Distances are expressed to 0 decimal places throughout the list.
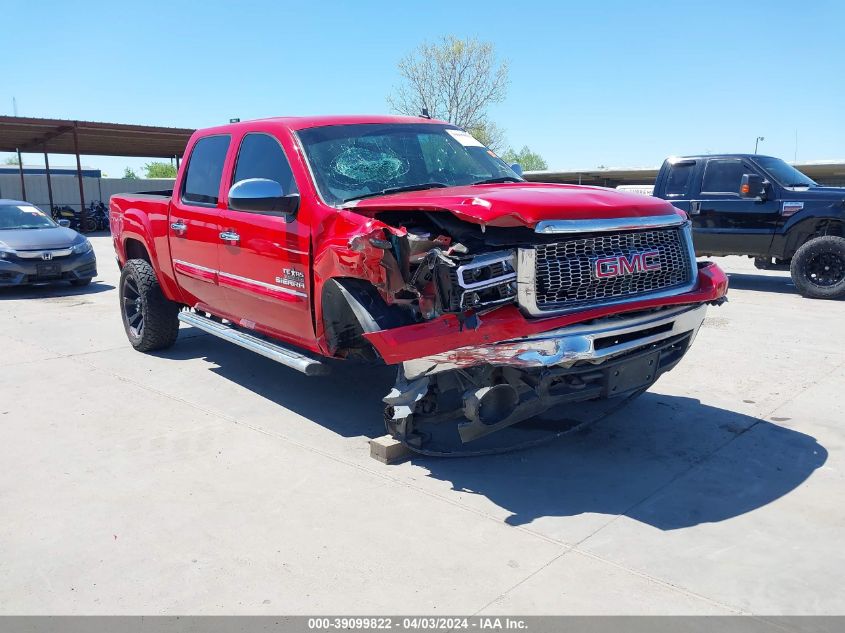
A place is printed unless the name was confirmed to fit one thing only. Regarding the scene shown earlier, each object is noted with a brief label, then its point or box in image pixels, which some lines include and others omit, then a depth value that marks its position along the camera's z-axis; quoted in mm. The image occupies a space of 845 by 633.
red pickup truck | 3402
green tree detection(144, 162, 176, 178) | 109875
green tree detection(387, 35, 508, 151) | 40719
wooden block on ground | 4180
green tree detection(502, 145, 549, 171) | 82100
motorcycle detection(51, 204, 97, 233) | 28188
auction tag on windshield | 5304
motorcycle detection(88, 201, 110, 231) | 29031
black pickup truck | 9828
